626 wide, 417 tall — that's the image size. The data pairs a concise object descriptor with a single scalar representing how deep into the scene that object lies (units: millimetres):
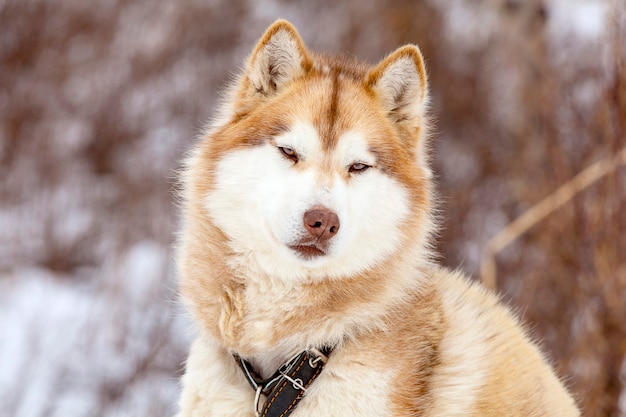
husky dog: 6180
